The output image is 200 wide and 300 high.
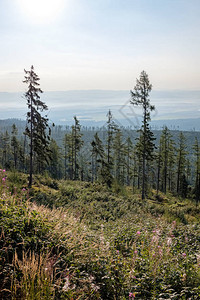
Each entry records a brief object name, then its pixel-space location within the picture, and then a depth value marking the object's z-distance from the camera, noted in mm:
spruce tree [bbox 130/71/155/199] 22812
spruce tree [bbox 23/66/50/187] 18375
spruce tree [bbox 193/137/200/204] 44562
